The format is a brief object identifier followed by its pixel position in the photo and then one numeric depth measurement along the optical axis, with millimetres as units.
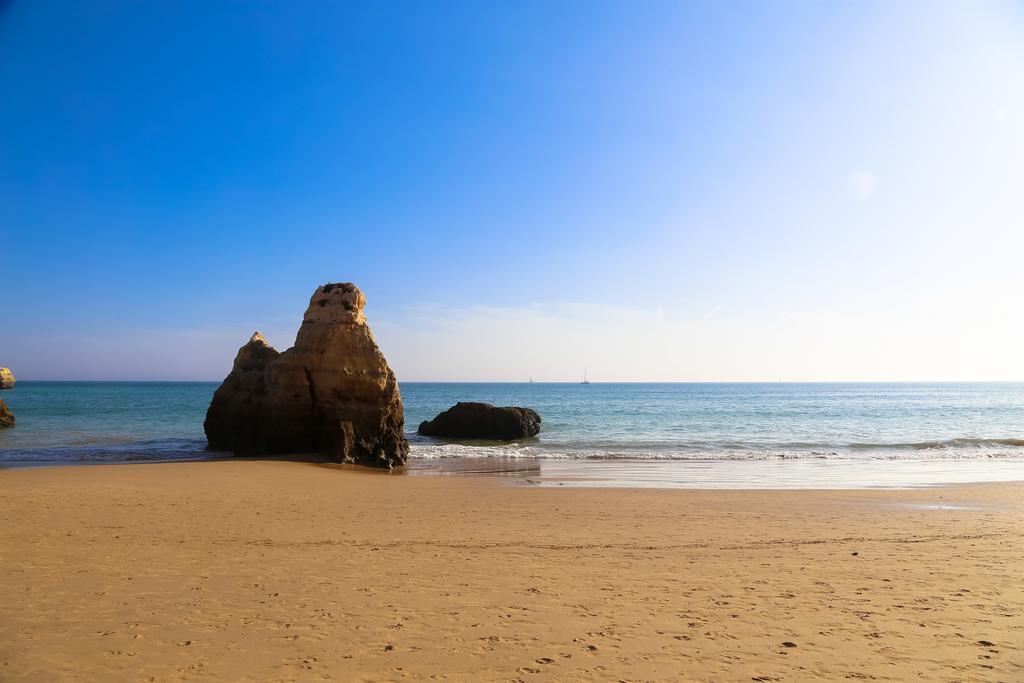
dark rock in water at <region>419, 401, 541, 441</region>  33903
